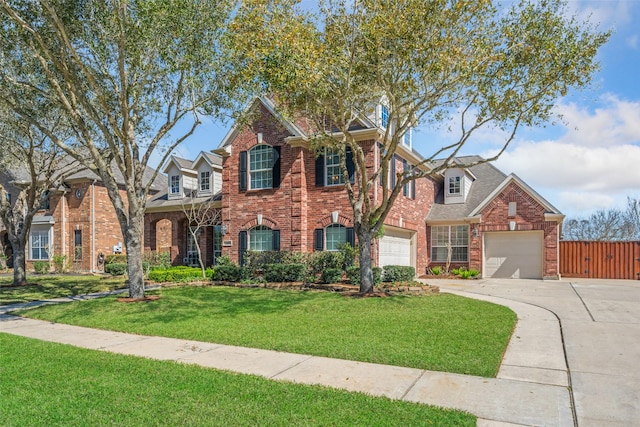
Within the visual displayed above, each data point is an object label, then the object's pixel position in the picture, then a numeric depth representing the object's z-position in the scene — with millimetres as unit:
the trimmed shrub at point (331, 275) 16234
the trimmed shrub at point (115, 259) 25131
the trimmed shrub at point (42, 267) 26484
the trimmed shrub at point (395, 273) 16125
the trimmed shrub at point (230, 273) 17797
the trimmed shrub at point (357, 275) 15500
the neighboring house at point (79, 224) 26047
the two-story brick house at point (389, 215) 17844
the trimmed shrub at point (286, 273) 16688
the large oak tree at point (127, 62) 11343
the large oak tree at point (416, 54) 10688
